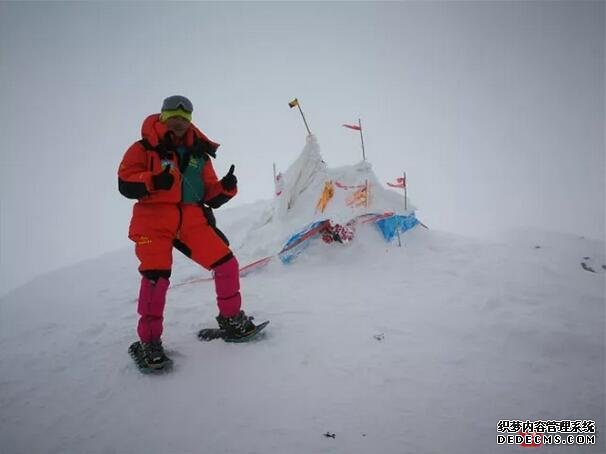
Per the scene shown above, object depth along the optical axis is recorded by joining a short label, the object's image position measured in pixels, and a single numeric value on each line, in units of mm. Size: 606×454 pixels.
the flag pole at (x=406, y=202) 7503
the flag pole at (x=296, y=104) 7458
